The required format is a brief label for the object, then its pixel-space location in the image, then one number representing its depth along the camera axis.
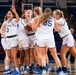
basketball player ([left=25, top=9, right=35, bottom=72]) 11.62
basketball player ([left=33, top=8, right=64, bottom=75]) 9.67
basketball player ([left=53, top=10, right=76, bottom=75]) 10.37
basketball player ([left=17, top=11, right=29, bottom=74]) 11.41
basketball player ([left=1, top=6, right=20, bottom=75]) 10.61
